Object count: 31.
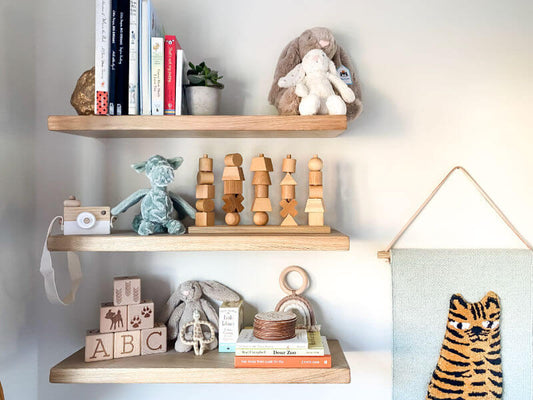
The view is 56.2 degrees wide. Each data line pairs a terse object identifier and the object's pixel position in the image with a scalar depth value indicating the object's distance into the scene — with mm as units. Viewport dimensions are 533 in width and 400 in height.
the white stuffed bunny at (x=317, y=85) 1281
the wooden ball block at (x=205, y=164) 1357
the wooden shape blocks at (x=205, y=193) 1343
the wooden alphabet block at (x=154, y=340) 1344
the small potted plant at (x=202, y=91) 1314
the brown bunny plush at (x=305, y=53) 1373
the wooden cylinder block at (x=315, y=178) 1342
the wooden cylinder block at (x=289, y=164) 1360
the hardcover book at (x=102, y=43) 1233
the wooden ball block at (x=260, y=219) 1361
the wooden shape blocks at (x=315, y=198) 1337
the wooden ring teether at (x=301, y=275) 1455
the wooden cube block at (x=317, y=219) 1344
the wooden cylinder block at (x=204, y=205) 1342
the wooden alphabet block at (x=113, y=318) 1322
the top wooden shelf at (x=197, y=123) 1252
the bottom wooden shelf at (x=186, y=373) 1226
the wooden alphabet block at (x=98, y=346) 1296
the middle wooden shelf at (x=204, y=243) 1248
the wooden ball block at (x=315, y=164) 1347
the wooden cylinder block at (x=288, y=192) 1349
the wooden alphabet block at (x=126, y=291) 1340
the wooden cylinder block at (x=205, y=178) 1360
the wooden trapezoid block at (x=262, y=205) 1344
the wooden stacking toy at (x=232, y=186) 1338
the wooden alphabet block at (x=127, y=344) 1322
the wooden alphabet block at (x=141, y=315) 1344
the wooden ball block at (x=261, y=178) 1345
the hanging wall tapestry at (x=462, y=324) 1397
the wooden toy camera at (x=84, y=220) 1300
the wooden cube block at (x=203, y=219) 1342
